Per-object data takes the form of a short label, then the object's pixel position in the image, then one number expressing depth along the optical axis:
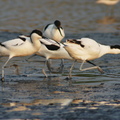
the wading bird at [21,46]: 17.80
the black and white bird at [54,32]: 24.76
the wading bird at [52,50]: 19.44
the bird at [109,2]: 50.83
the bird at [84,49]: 17.98
